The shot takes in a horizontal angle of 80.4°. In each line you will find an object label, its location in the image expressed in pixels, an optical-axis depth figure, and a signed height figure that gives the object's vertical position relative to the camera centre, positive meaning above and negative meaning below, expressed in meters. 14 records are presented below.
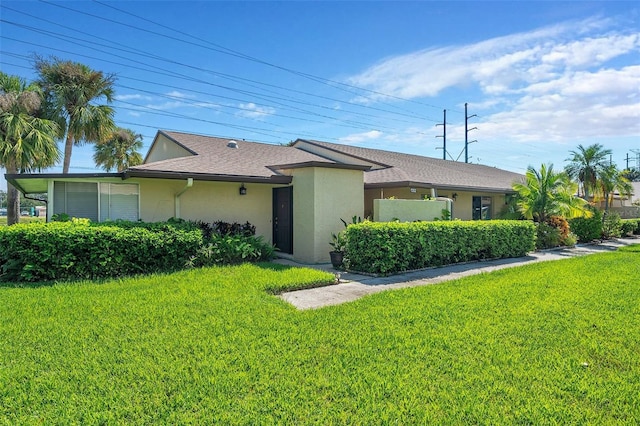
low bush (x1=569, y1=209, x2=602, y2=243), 19.38 -0.84
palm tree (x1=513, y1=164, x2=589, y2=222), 15.83 +0.66
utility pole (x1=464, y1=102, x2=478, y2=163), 39.12 +8.21
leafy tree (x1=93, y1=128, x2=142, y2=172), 28.09 +4.50
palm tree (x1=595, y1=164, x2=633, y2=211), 20.06 +1.61
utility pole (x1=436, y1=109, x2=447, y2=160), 39.12 +8.07
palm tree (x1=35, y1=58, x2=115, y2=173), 19.91 +6.18
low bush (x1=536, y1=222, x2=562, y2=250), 16.09 -0.99
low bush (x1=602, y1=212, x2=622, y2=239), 20.92 -0.80
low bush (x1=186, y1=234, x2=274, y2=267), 9.83 -1.07
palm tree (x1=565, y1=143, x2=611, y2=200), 19.98 +2.54
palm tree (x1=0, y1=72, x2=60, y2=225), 16.95 +3.79
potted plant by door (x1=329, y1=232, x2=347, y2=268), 10.54 -1.15
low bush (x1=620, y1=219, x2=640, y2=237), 22.72 -0.87
